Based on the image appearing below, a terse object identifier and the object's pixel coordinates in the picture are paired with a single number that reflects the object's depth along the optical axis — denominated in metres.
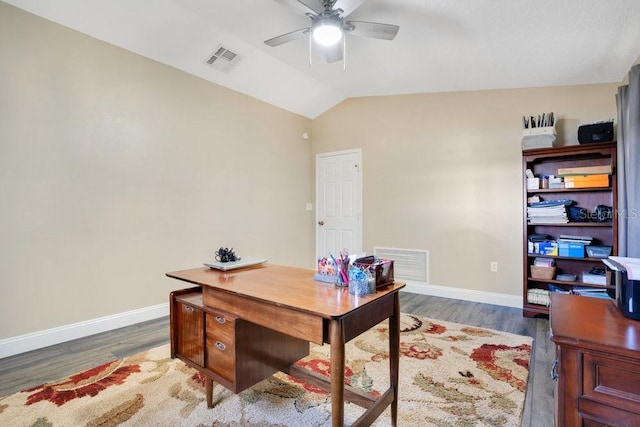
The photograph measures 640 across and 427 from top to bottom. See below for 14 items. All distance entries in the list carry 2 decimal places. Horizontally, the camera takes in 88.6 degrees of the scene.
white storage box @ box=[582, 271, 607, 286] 3.07
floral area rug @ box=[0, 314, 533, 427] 1.77
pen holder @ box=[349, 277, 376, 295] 1.47
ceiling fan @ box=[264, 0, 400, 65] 2.17
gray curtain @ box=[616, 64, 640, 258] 2.15
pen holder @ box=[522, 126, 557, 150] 3.27
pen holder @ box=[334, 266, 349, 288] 1.61
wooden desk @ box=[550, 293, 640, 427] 0.94
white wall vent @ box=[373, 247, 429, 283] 4.35
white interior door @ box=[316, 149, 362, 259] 4.96
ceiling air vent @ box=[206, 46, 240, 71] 3.53
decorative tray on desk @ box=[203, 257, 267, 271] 2.03
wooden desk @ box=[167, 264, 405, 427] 1.30
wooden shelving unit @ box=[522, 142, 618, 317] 3.13
